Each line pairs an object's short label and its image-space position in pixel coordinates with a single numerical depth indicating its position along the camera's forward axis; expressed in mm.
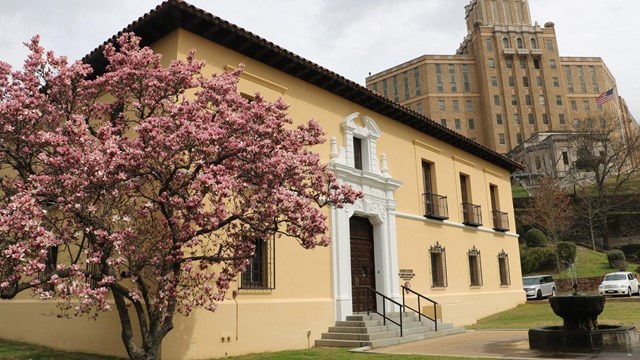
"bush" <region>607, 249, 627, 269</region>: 31244
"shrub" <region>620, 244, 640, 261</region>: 36094
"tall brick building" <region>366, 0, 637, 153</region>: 70562
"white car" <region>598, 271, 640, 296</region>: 23047
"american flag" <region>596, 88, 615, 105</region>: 43562
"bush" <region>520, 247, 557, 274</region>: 32734
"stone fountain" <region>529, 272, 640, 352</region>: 9297
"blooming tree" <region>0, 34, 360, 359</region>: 6875
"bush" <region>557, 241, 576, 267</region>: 30688
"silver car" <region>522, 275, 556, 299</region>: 24688
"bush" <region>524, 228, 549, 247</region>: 35219
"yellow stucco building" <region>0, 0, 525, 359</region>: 10469
